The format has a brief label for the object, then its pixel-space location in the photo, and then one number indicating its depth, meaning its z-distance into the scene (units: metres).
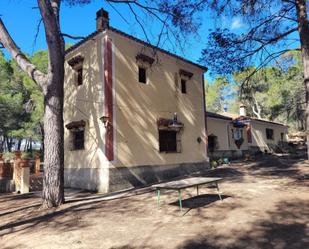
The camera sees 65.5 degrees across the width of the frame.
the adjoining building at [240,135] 17.30
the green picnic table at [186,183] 5.61
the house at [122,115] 9.52
